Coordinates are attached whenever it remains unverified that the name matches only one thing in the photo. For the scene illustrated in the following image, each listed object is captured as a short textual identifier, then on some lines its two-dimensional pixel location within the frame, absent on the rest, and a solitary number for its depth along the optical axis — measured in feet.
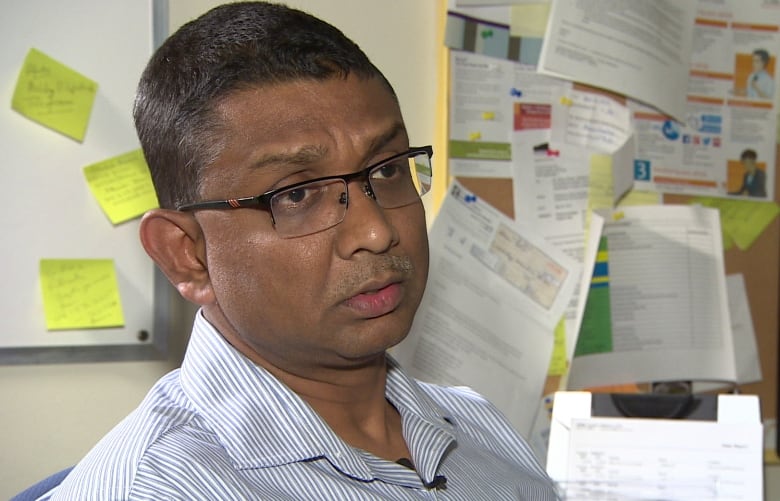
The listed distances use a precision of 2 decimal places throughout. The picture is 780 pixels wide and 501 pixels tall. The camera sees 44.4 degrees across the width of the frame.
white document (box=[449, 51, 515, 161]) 5.09
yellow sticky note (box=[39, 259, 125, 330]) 4.50
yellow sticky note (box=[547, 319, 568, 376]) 5.28
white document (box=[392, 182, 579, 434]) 5.03
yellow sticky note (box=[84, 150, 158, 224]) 4.55
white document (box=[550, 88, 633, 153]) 5.32
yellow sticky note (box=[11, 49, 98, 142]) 4.46
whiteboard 4.44
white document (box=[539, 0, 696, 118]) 5.28
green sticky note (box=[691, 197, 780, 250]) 5.79
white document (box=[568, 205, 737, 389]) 5.43
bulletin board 5.81
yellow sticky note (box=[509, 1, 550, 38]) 5.22
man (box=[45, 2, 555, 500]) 2.58
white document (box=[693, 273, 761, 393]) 5.77
